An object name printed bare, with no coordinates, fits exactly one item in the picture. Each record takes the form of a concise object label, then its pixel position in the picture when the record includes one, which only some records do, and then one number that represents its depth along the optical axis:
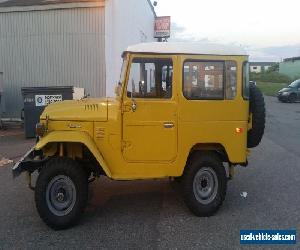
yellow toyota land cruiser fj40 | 3.49
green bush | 39.58
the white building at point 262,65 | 80.00
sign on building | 19.75
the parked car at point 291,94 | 19.39
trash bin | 7.57
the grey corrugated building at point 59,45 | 9.06
